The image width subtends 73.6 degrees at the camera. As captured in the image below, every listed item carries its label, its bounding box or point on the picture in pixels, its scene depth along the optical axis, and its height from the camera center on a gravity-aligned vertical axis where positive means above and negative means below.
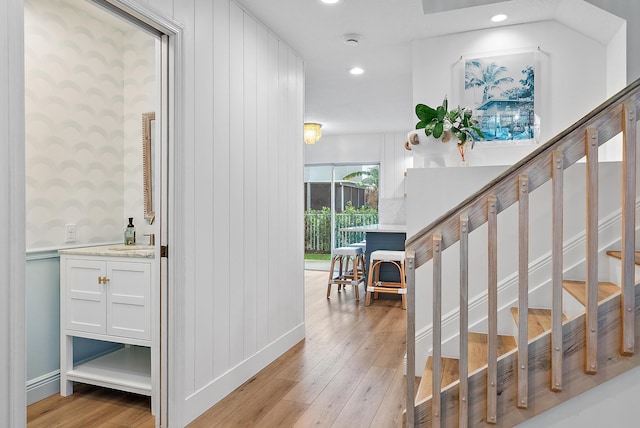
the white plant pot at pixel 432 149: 2.80 +0.43
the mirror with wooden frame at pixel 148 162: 3.06 +0.37
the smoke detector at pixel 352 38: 3.33 +1.38
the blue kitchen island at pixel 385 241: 5.40 -0.36
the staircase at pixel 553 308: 1.60 -0.36
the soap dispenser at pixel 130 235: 3.06 -0.15
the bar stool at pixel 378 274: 5.00 -0.75
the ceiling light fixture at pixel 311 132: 6.18 +1.18
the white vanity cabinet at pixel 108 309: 2.45 -0.57
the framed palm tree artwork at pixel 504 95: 3.22 +0.91
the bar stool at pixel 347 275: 5.49 -0.75
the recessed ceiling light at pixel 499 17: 3.04 +1.41
